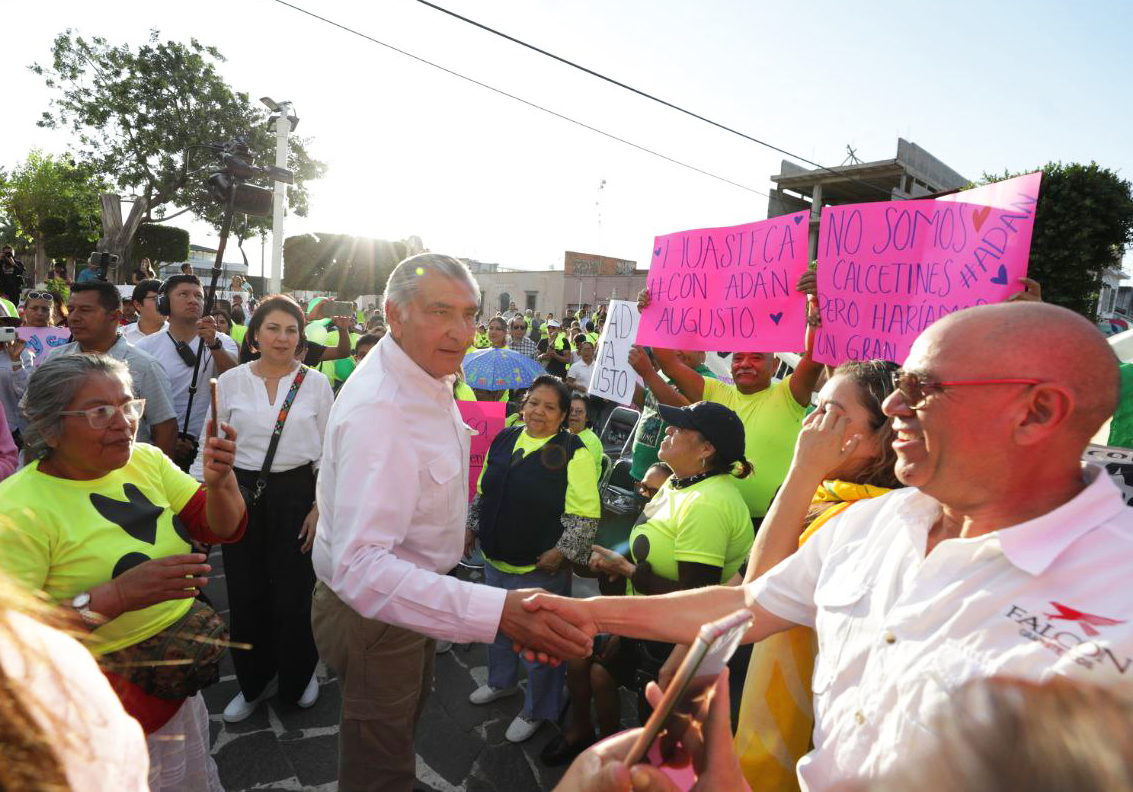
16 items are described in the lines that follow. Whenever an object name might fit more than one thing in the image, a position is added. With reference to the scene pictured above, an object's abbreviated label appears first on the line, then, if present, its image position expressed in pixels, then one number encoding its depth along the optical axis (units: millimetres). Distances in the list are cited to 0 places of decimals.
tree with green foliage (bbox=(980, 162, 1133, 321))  17828
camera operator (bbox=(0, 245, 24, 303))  13305
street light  10295
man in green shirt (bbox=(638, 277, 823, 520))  3508
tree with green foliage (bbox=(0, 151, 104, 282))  29453
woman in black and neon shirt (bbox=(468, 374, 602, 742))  3457
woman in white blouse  3492
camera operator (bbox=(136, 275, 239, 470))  4613
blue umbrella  5695
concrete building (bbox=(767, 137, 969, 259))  31156
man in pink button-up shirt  2004
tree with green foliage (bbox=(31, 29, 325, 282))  23969
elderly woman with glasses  1870
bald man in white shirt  1152
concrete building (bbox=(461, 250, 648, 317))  41125
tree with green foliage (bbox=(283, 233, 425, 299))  21141
